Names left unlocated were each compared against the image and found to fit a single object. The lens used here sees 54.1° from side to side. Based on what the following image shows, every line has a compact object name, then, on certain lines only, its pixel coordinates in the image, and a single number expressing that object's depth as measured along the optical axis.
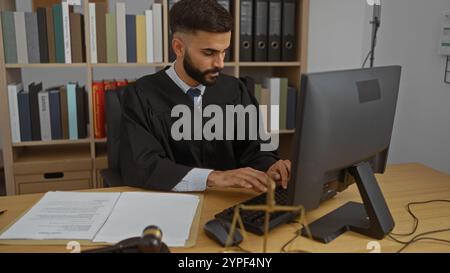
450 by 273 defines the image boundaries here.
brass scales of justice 0.62
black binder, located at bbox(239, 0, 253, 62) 2.59
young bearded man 1.40
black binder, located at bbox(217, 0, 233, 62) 2.55
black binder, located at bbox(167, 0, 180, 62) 2.50
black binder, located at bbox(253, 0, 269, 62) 2.60
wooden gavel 0.75
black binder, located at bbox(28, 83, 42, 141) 2.40
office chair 1.93
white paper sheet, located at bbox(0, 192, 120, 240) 1.07
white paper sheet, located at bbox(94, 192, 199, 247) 1.06
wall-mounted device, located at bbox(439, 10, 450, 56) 2.60
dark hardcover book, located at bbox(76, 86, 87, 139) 2.47
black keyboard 1.09
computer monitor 0.92
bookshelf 2.39
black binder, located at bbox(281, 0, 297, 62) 2.67
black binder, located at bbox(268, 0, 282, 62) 2.64
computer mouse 1.02
